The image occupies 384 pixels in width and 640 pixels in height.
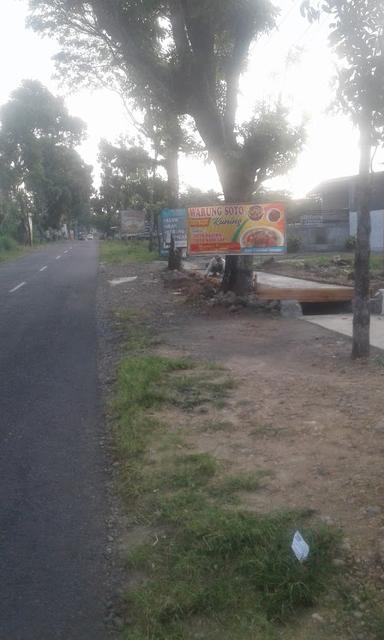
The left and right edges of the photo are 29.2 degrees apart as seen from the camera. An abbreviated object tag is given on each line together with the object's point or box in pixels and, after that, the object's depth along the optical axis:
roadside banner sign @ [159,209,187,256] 27.23
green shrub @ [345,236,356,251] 39.84
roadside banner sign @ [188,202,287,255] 16.69
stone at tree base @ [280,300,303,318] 14.38
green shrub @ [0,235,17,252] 51.45
